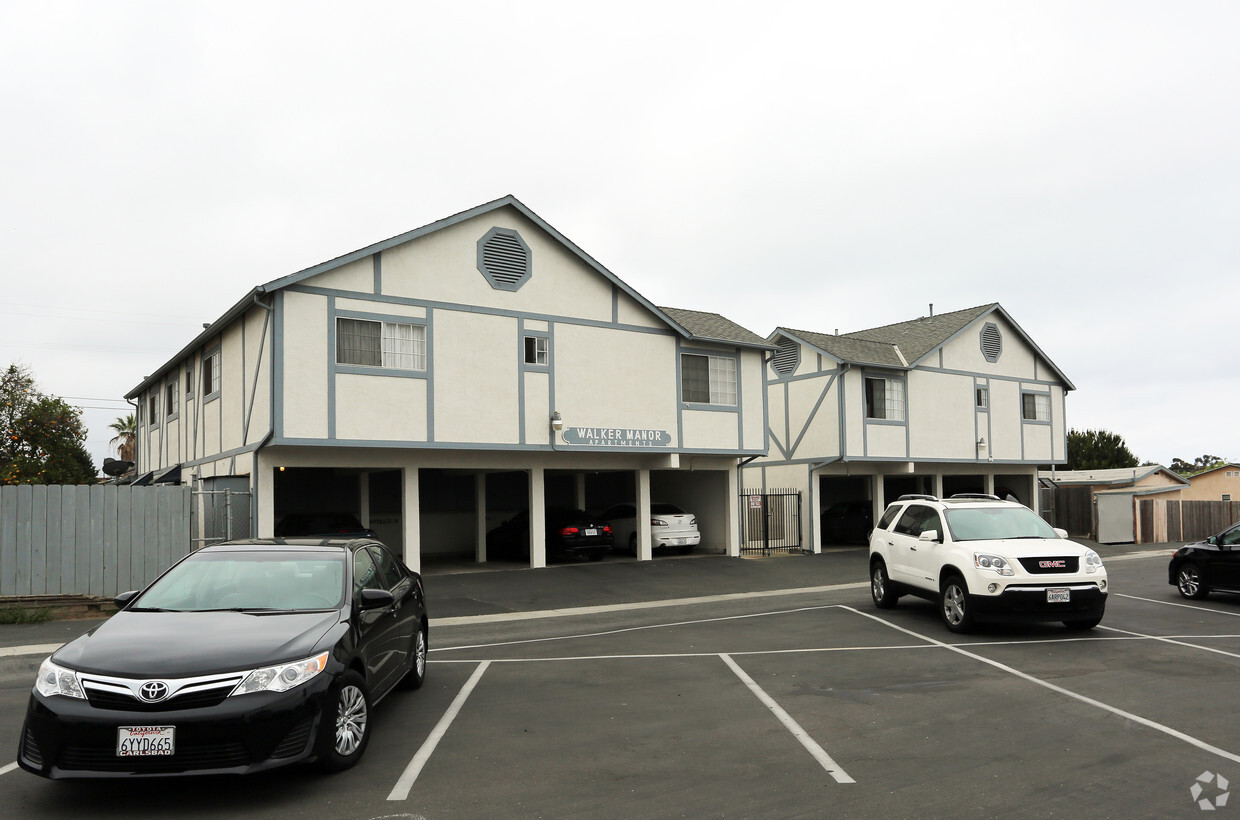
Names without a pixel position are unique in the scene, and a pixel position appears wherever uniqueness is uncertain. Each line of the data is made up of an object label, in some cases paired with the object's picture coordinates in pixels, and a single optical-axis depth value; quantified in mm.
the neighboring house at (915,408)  28594
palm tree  47219
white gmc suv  11617
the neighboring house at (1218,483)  45000
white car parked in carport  24375
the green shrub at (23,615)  14266
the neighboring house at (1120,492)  32469
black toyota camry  5359
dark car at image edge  14908
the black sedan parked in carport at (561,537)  22922
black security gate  27172
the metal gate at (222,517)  17547
